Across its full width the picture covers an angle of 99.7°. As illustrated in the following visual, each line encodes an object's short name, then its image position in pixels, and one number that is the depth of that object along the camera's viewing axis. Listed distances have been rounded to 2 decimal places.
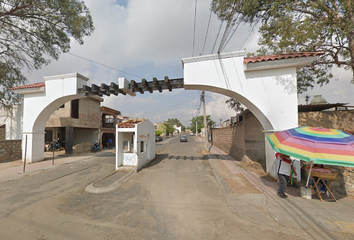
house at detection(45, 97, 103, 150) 13.47
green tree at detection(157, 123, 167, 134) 46.82
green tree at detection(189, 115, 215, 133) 67.31
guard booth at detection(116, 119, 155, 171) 7.83
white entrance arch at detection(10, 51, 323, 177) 5.78
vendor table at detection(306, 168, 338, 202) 4.04
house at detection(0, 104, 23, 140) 13.41
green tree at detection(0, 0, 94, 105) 7.71
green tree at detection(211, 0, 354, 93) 5.51
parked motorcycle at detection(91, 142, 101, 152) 15.24
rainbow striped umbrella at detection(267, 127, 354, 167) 3.31
